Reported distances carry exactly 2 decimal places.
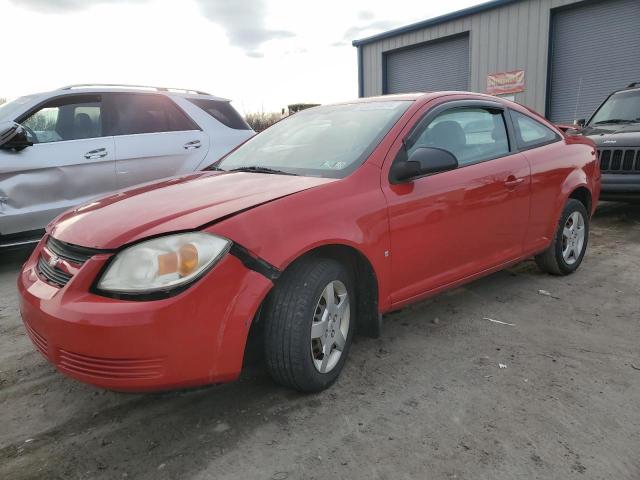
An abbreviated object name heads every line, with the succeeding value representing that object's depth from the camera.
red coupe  2.06
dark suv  6.41
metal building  12.03
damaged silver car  4.76
